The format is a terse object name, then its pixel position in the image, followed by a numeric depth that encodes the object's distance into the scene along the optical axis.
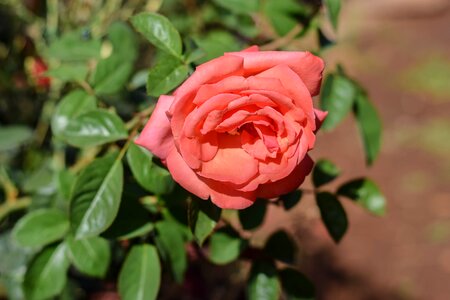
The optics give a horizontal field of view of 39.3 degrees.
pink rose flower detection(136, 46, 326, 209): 0.67
